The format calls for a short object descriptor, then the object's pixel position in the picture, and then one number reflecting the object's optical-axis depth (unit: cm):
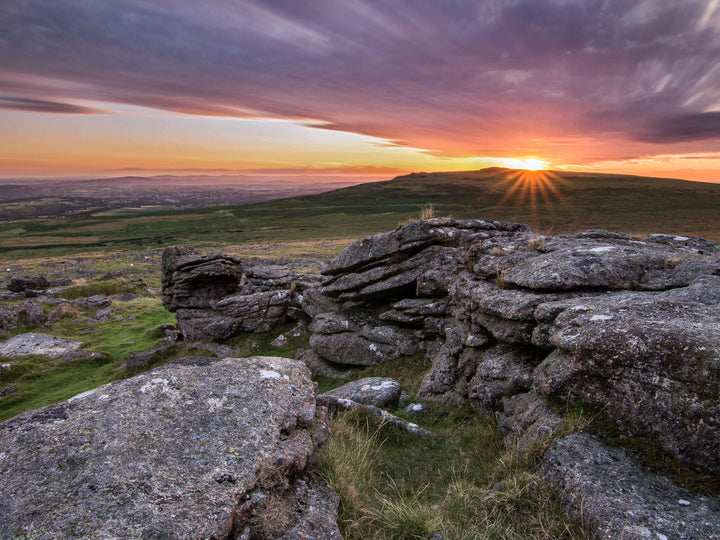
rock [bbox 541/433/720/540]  505
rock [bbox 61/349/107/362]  2350
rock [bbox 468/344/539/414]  969
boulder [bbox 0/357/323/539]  457
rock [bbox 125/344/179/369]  2169
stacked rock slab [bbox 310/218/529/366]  1683
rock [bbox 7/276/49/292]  4191
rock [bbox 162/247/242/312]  2622
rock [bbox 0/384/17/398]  1950
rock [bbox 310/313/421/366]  1694
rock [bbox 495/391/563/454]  732
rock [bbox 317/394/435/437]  959
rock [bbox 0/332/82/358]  2439
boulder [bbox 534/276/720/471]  593
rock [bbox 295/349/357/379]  1768
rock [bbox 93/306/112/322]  3247
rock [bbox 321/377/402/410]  1188
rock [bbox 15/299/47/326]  2980
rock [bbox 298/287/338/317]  2139
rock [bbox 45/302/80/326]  3044
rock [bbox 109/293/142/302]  3909
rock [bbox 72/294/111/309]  3544
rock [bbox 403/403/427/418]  1149
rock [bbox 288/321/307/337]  2236
